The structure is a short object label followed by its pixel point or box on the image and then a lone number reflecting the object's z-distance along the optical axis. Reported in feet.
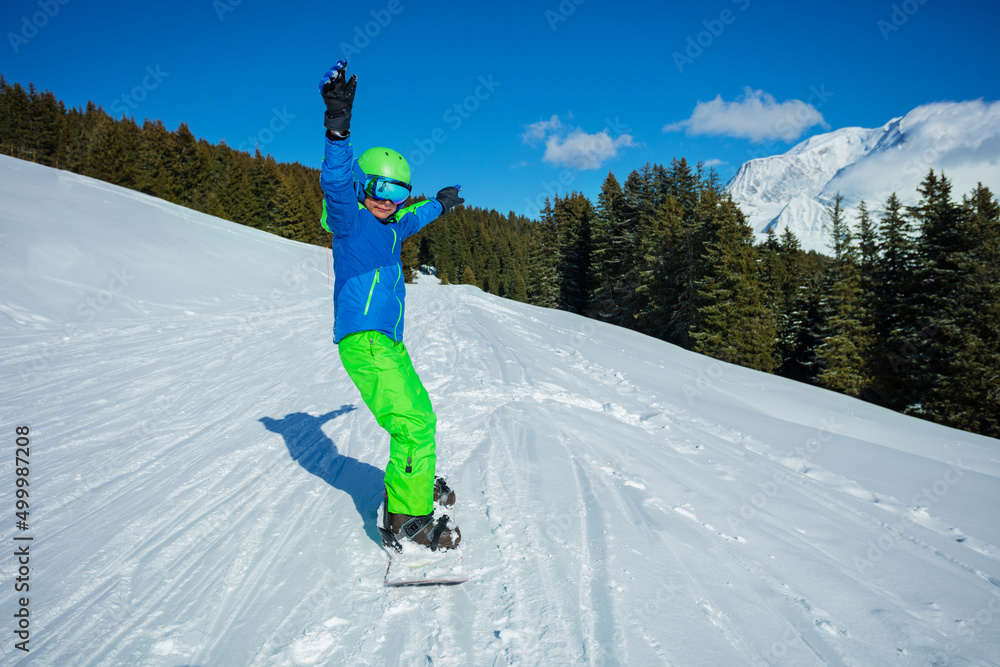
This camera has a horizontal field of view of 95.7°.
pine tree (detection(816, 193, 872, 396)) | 76.07
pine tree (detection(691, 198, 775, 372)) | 77.77
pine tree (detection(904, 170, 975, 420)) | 62.34
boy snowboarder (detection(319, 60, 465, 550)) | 8.81
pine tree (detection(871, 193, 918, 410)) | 69.56
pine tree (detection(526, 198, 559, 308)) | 137.28
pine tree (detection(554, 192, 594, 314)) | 131.85
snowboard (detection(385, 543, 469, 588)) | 8.10
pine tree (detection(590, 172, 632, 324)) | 115.55
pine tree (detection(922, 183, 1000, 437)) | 57.36
